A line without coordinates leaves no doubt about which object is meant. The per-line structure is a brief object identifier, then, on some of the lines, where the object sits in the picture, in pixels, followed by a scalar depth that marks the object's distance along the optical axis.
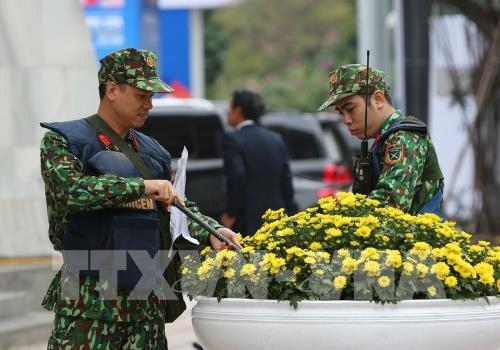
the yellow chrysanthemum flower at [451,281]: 8.98
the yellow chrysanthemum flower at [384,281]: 8.89
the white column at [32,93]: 19.68
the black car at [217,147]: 25.88
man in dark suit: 18.99
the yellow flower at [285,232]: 9.57
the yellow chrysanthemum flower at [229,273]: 9.30
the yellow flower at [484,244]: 10.01
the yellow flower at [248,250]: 9.60
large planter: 8.81
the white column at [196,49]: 58.87
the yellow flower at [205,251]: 10.17
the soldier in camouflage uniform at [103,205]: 9.65
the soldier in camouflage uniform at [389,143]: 10.37
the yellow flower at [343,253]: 9.23
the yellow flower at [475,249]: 9.68
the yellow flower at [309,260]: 9.11
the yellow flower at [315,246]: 9.37
